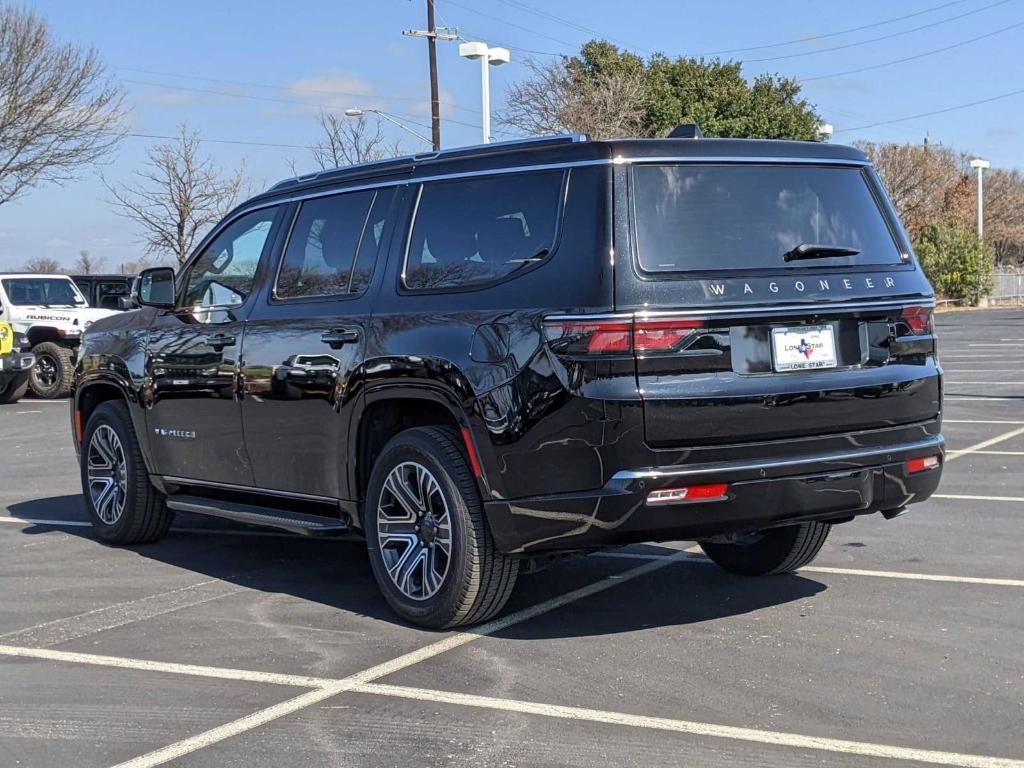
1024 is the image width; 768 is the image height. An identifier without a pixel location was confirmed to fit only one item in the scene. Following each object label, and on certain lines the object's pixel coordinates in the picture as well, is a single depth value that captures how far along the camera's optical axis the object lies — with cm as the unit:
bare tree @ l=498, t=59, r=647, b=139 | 4166
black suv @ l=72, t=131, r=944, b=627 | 505
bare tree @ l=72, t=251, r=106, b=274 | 5334
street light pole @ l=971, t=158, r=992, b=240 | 5891
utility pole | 3397
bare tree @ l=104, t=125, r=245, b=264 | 4094
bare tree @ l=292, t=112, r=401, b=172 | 4466
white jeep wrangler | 2041
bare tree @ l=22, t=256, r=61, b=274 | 5012
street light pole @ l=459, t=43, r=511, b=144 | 2797
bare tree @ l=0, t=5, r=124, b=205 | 3356
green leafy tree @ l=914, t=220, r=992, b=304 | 5609
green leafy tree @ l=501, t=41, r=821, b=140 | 4512
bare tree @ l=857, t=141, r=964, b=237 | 6675
